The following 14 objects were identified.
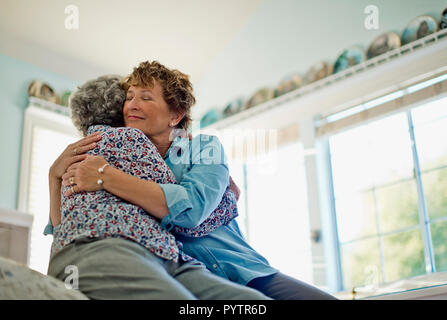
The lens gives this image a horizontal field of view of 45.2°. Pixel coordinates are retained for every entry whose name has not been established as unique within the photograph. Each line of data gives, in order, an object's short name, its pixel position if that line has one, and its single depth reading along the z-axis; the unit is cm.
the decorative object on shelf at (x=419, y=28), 327
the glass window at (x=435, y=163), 316
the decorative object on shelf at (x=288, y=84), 399
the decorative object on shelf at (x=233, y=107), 440
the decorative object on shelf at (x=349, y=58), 362
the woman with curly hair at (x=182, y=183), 124
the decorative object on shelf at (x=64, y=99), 418
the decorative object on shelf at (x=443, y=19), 319
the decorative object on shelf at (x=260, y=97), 417
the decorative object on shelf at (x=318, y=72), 380
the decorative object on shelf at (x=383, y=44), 344
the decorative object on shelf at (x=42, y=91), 401
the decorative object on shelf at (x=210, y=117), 456
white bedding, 93
